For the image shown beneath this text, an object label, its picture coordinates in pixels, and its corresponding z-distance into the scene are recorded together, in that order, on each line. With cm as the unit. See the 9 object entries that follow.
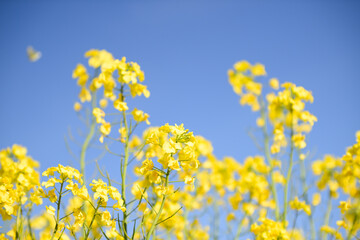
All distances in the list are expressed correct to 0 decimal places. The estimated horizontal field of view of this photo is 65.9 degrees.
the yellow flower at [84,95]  293
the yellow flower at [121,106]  182
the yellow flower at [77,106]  316
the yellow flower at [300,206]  268
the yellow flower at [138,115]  192
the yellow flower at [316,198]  394
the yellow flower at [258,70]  370
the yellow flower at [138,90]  196
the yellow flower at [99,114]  201
